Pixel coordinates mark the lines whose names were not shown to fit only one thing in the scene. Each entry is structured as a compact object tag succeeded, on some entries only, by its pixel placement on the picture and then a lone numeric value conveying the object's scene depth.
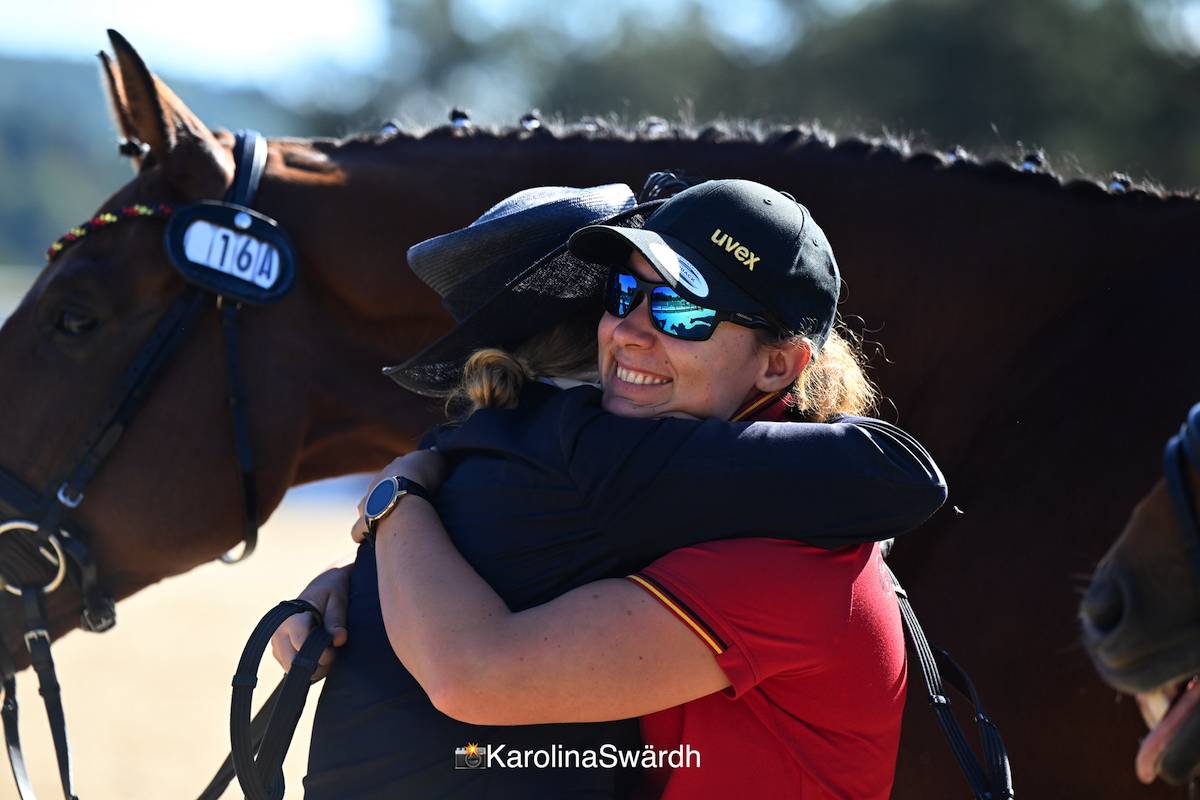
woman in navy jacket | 9.64
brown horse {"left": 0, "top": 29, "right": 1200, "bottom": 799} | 10.01
